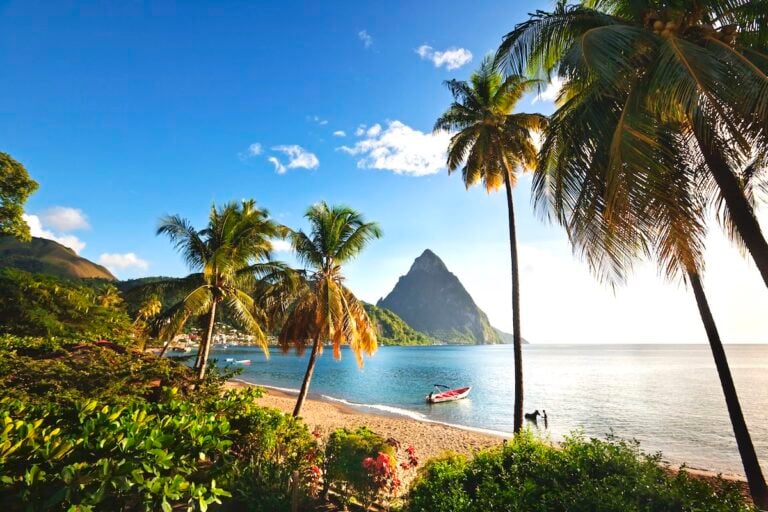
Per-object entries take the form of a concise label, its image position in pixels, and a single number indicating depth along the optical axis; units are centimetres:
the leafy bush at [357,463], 583
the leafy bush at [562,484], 346
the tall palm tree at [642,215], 555
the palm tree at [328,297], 1273
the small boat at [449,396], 3091
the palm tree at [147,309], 3422
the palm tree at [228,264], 1372
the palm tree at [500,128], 1187
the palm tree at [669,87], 451
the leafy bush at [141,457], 301
